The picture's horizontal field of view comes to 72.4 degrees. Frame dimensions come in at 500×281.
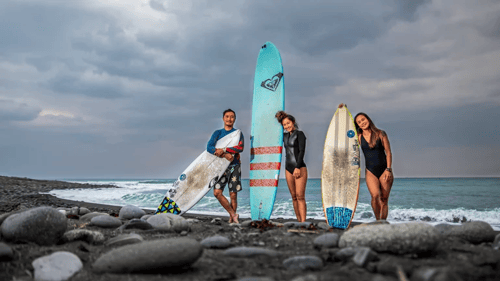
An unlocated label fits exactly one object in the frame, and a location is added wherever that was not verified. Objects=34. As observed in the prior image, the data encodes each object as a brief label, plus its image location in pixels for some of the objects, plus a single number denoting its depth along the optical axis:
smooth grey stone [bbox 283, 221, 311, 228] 4.36
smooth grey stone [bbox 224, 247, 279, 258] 2.72
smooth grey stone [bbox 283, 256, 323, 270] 2.40
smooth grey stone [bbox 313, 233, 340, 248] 2.95
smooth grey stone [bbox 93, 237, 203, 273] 2.36
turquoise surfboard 5.76
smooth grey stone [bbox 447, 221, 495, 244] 3.40
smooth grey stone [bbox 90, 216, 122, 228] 4.31
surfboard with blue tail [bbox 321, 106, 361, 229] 5.20
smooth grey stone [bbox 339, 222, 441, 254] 2.57
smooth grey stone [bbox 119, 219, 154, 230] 4.02
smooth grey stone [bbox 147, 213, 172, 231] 4.18
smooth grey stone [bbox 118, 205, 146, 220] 5.73
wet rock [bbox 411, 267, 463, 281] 1.83
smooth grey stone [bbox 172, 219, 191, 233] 4.16
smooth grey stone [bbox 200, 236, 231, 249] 3.08
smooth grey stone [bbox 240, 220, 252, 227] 4.59
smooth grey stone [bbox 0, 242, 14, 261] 2.53
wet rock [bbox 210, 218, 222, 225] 5.30
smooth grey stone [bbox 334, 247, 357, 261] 2.53
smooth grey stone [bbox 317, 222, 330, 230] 4.52
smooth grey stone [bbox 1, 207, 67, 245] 2.99
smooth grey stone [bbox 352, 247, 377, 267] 2.35
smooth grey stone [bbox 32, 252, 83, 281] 2.35
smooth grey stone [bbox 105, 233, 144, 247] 3.18
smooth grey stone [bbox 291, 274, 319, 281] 1.93
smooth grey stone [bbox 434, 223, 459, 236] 3.56
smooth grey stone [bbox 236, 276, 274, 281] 2.06
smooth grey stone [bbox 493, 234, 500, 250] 3.02
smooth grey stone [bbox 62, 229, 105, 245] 3.24
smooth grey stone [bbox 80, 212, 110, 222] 4.98
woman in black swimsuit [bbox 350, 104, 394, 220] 4.69
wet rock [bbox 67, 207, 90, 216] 5.91
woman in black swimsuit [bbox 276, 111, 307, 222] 4.95
